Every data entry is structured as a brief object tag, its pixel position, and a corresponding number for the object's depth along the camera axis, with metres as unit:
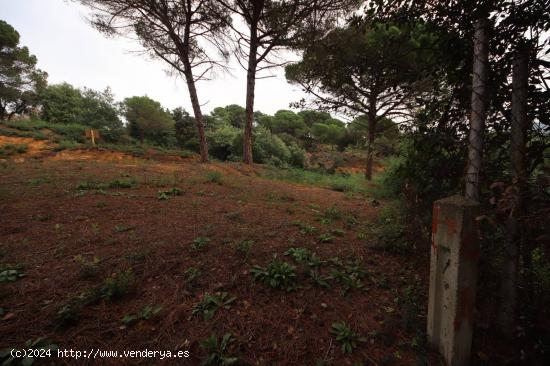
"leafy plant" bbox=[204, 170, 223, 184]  6.59
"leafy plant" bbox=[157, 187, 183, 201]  4.73
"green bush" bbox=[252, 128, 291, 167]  16.39
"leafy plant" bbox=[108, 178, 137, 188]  5.41
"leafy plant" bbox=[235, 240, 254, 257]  2.58
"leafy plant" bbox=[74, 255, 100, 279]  2.24
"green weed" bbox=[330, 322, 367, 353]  1.62
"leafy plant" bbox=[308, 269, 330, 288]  2.15
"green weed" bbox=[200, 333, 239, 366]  1.48
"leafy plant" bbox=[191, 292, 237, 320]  1.84
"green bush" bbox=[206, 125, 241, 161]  17.53
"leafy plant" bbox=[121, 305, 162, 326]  1.79
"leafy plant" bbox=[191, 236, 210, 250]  2.72
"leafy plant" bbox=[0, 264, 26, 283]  2.19
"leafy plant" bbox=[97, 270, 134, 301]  1.99
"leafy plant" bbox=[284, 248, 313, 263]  2.48
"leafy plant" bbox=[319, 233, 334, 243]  3.07
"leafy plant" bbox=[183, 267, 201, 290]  2.14
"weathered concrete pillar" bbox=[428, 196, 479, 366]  1.33
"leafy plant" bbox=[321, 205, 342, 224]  4.00
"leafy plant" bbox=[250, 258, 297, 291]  2.13
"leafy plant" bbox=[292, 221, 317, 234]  3.33
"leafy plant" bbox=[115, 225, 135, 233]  3.18
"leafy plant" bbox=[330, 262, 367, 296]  2.19
